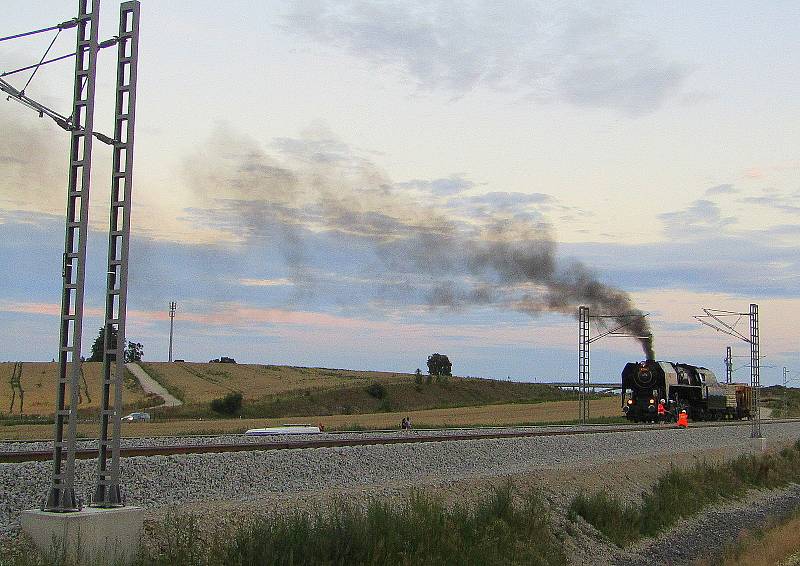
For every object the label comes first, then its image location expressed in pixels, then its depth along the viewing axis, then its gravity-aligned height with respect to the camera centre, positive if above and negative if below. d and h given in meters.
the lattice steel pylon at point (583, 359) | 48.72 +0.76
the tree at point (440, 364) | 153.75 +1.26
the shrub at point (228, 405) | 70.75 -2.78
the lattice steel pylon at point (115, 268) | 11.52 +1.21
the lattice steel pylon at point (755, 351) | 43.53 +1.15
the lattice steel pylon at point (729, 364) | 92.38 +1.14
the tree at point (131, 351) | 115.69 +2.24
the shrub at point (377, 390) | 92.28 -1.93
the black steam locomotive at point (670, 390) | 54.56 -0.93
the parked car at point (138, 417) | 59.34 -3.17
